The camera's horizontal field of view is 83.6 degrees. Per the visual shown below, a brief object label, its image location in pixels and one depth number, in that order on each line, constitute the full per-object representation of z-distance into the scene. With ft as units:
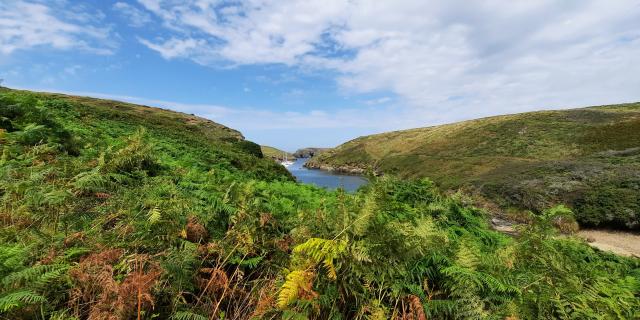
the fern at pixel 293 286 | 11.42
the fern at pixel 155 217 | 15.38
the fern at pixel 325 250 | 12.06
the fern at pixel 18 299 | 9.98
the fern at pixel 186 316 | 11.80
